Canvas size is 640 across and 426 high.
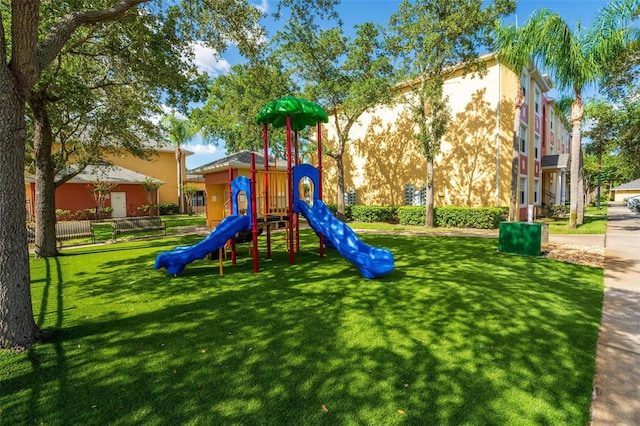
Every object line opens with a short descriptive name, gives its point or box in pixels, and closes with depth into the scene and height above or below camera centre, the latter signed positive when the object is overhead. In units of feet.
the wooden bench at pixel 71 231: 45.70 -3.72
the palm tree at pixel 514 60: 46.21 +21.19
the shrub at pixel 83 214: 77.21 -2.10
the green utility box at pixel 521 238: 30.66 -4.03
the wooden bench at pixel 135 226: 47.69 -3.31
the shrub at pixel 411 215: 61.62 -2.94
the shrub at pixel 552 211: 69.77 -2.92
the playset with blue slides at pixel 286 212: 25.03 -0.95
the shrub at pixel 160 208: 88.79 -1.12
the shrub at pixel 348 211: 75.45 -2.32
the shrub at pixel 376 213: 68.64 -2.73
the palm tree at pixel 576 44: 42.37 +21.87
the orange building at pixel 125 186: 77.92 +5.43
